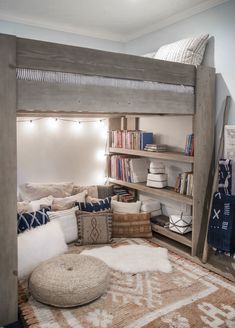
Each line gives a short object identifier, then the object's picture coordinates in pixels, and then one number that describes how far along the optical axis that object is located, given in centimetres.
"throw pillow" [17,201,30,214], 294
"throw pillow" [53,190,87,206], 330
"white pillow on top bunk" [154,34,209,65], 292
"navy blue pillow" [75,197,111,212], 321
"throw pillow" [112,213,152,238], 331
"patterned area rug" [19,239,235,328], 195
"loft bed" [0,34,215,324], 186
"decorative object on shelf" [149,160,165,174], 345
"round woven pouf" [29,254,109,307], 206
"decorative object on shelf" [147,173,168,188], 339
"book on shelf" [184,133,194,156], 298
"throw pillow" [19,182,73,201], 336
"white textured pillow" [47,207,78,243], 304
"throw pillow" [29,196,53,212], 309
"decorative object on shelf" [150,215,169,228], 336
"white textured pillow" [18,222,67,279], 242
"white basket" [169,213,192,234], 308
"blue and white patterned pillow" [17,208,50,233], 259
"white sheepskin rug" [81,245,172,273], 265
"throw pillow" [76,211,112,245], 310
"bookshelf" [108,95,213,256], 288
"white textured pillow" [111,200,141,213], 346
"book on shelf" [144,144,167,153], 333
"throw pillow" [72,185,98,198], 362
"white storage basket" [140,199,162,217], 353
